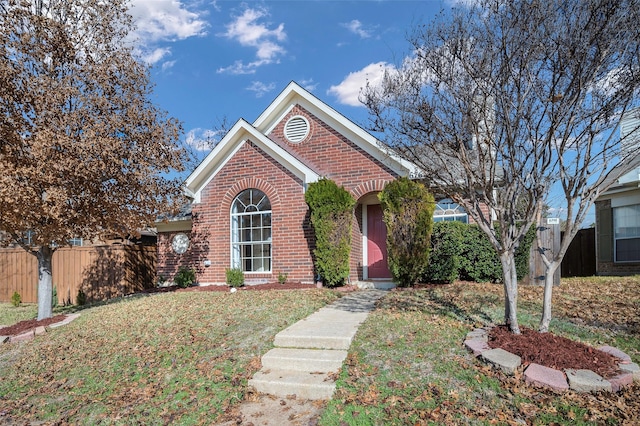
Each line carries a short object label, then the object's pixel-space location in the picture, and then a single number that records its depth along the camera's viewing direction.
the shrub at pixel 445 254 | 10.02
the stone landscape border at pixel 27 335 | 7.95
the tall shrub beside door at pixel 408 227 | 9.77
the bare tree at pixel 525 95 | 4.87
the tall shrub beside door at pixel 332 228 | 10.67
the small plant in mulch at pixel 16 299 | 13.27
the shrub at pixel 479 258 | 10.04
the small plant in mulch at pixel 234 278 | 11.82
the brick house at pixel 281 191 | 11.71
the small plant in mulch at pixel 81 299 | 12.46
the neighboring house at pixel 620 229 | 14.62
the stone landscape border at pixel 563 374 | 4.11
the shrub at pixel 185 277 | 12.52
